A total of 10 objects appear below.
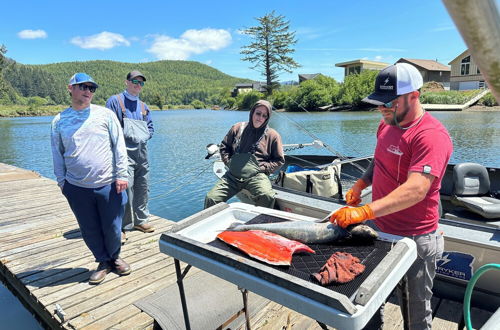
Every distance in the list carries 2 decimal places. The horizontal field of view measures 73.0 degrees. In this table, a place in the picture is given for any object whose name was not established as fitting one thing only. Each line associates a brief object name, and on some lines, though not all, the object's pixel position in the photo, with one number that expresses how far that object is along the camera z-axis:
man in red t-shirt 1.76
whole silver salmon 1.83
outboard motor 5.48
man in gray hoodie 4.02
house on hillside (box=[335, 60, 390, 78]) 57.62
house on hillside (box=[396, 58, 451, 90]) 52.22
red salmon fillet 1.68
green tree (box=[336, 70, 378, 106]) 41.77
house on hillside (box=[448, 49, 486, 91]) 42.62
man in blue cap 3.14
